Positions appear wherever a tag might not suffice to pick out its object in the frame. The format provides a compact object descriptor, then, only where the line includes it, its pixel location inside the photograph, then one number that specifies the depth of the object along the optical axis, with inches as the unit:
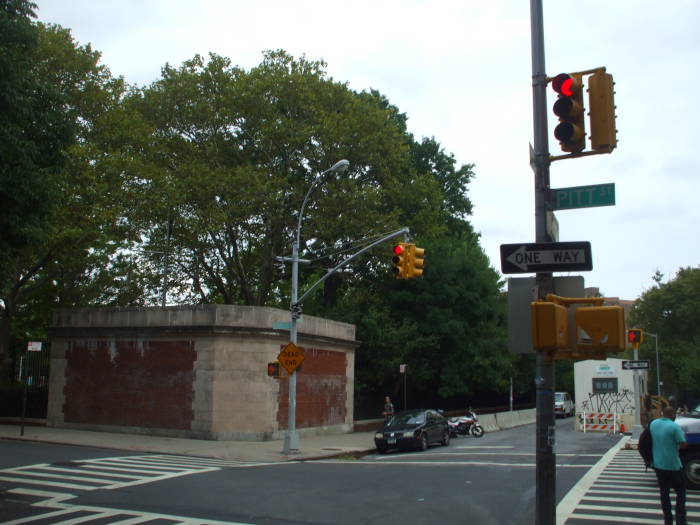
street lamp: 853.2
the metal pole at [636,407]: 975.1
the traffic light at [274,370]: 870.4
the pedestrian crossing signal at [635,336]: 837.3
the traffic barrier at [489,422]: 1525.6
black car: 965.8
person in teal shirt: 360.2
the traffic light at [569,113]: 287.0
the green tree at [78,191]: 1037.2
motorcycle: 1298.0
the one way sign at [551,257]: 282.0
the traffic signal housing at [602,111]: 283.0
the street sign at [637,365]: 907.4
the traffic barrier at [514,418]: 1620.7
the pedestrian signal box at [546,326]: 252.7
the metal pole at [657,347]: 2501.2
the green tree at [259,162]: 1214.3
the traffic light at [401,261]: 745.0
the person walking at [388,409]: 1247.0
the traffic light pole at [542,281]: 271.9
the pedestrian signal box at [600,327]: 255.8
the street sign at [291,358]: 848.3
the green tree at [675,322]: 2600.9
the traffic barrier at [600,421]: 1386.6
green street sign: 286.4
